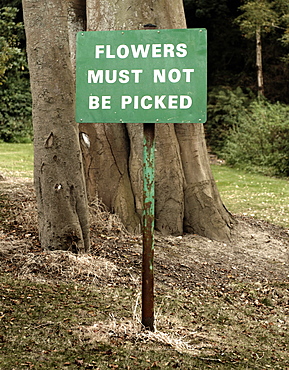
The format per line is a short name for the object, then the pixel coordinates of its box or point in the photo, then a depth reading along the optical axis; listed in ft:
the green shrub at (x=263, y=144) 58.95
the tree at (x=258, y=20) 78.18
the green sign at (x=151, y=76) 12.51
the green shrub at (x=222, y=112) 81.56
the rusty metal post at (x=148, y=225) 13.15
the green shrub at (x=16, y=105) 79.61
